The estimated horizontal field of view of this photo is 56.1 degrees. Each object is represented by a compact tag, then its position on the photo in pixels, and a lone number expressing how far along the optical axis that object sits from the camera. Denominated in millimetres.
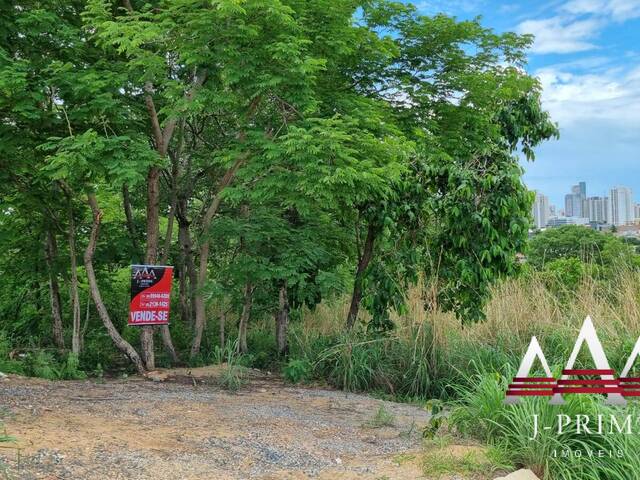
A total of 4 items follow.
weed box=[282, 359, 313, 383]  8469
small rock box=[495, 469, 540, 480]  4070
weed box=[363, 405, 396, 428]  5758
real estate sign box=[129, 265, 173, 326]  8039
